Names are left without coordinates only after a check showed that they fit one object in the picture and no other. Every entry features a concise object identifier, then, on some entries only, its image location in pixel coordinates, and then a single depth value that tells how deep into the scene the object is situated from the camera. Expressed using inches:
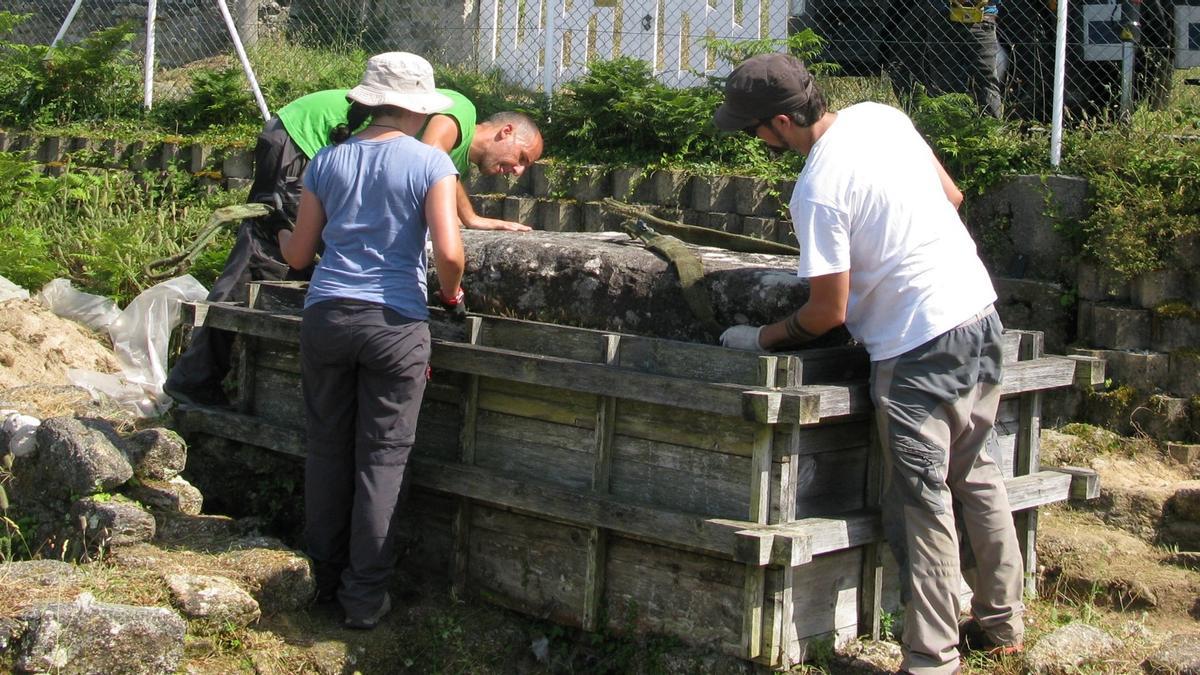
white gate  355.9
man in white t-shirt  152.5
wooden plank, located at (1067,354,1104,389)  180.4
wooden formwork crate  155.6
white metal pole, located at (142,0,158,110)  419.5
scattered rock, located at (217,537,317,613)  175.2
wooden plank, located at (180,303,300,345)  198.4
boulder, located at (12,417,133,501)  191.2
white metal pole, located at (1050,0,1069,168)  279.6
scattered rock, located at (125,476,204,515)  198.4
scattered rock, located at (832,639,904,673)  163.2
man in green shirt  216.2
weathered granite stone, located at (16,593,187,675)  150.5
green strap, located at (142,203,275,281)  222.7
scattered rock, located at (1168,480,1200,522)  236.7
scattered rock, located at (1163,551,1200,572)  229.9
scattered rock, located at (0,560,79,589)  163.6
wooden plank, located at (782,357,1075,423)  154.8
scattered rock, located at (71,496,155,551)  182.9
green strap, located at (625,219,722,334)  172.1
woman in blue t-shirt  171.3
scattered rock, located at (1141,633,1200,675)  167.6
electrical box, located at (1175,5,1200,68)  296.8
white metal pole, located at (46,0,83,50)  435.2
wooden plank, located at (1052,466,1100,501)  185.9
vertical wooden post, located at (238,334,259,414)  211.5
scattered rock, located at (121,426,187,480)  199.5
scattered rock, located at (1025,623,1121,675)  166.1
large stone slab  171.5
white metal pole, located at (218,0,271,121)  389.7
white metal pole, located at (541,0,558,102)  357.7
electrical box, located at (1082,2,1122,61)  301.0
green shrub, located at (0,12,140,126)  433.1
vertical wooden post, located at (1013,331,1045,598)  179.2
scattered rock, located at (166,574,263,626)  166.6
